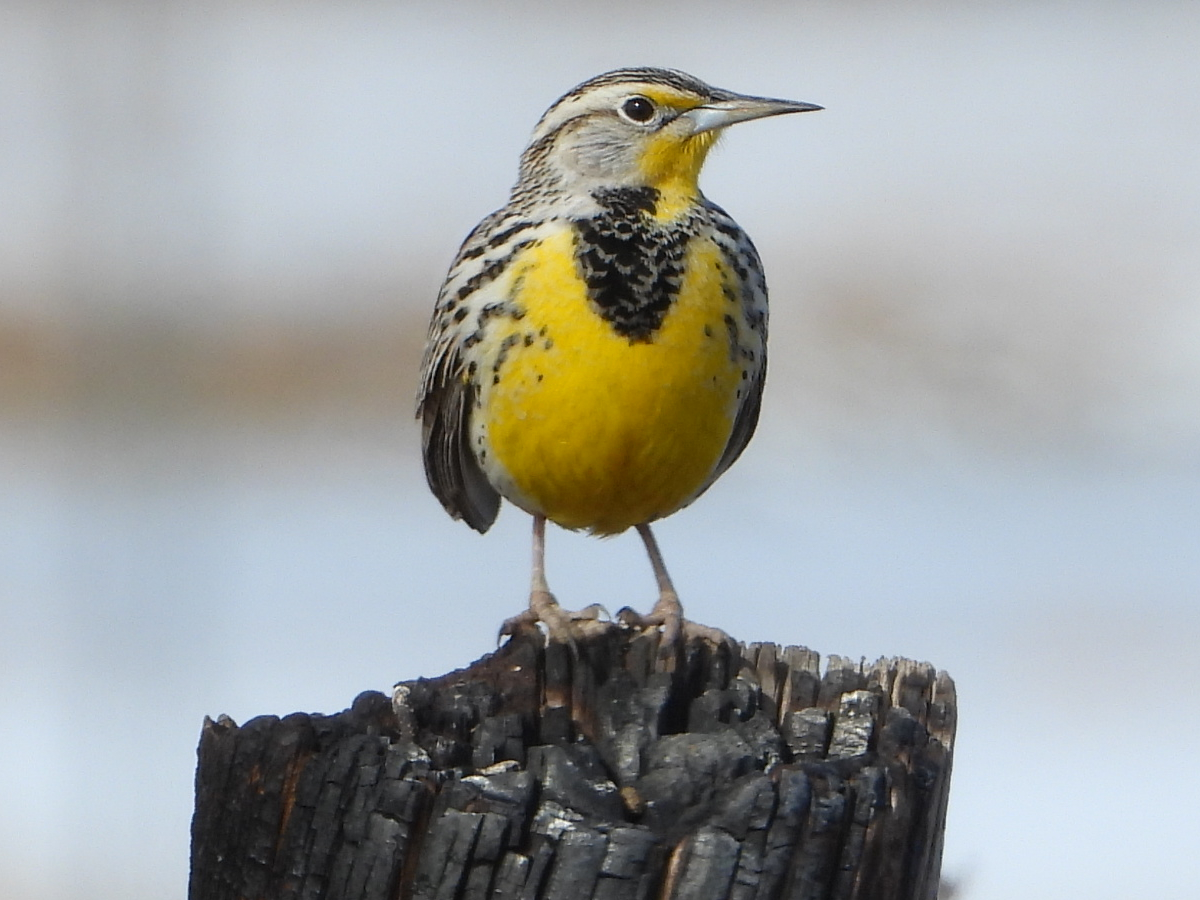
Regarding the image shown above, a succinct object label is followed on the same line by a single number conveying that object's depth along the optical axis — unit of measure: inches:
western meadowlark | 261.6
